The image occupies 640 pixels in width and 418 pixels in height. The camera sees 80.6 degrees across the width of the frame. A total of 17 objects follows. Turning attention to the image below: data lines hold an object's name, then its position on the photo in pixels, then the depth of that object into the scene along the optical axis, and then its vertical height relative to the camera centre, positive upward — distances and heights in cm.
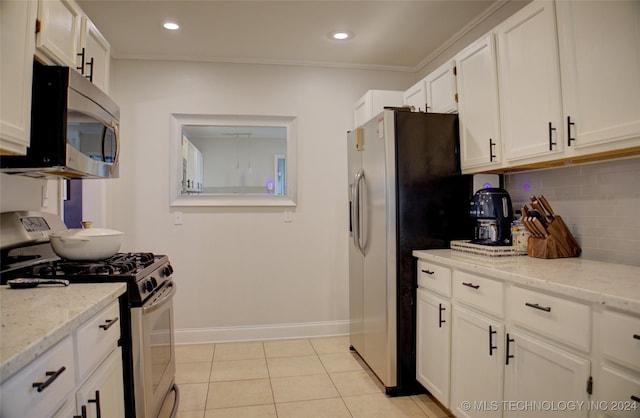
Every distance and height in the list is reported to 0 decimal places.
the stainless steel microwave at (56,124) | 159 +43
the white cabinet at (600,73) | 144 +60
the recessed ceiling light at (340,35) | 299 +150
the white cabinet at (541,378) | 128 -59
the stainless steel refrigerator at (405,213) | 236 +5
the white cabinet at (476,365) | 166 -68
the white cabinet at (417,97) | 289 +100
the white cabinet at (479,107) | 215 +69
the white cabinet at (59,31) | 153 +86
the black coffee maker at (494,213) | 221 +5
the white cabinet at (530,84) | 176 +69
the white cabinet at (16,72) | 131 +55
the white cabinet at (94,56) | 196 +95
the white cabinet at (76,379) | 85 -43
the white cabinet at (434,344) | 204 -70
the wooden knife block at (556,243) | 192 -12
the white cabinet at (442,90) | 252 +93
